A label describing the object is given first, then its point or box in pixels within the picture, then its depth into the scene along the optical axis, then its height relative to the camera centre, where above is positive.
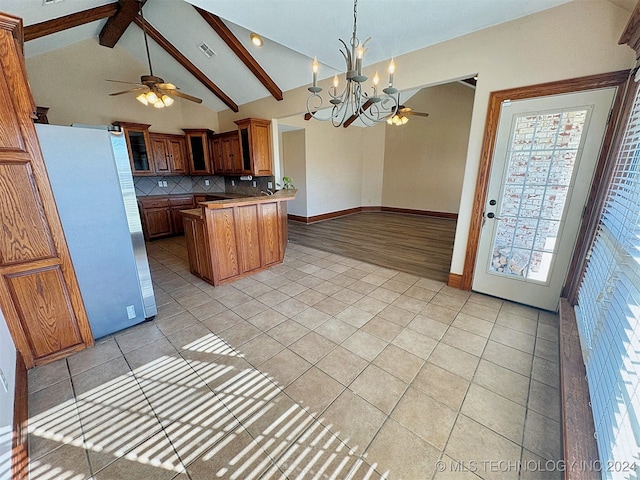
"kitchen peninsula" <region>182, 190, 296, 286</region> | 3.14 -0.84
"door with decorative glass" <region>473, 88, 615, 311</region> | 2.26 -0.18
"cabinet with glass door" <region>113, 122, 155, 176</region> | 5.04 +0.48
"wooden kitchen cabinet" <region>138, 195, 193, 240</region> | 5.16 -0.87
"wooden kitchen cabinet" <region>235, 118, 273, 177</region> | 5.06 +0.49
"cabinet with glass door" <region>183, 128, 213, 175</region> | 5.91 +0.46
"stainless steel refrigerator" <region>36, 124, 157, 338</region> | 1.87 -0.38
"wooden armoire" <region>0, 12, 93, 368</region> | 1.58 -0.47
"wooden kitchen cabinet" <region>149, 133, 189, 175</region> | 5.43 +0.37
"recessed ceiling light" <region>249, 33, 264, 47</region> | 3.78 +1.89
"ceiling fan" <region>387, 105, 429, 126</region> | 4.76 +1.10
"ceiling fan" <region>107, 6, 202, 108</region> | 3.38 +1.06
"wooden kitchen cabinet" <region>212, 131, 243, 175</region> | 5.57 +0.37
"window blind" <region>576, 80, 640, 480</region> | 0.98 -0.75
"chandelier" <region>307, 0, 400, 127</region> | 1.76 +0.65
